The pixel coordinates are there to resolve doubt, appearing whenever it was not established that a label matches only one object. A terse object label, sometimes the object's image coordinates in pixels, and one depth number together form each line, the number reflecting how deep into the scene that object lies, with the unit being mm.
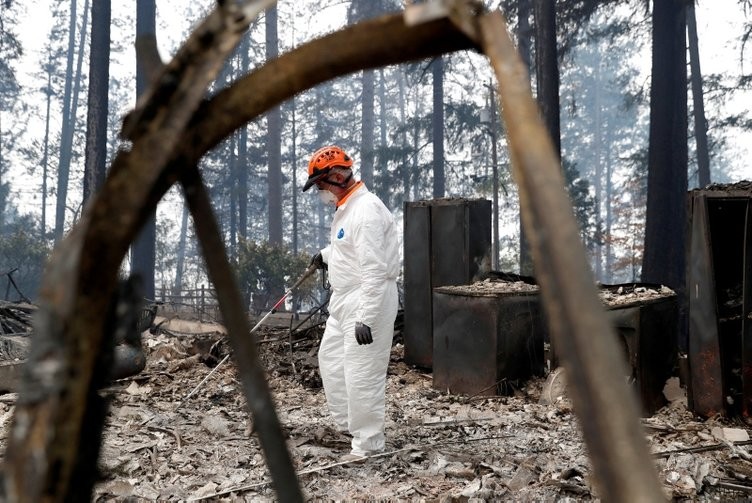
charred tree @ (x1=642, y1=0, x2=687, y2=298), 11680
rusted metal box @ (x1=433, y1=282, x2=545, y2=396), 6730
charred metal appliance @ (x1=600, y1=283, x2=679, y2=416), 5738
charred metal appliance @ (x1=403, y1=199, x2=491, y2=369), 7996
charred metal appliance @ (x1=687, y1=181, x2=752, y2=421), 5379
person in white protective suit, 4832
